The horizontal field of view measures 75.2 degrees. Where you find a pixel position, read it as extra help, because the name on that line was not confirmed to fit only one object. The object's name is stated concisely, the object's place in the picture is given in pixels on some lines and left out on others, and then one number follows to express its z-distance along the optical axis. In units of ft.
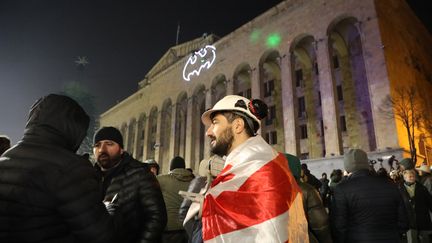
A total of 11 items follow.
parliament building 61.00
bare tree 55.62
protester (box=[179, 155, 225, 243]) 6.24
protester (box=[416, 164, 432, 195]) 21.39
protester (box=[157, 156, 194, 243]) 14.84
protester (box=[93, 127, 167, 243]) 9.07
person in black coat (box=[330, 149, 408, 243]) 11.54
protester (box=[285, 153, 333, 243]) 10.25
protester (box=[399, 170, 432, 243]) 17.92
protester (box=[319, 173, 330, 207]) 26.88
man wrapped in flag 5.30
